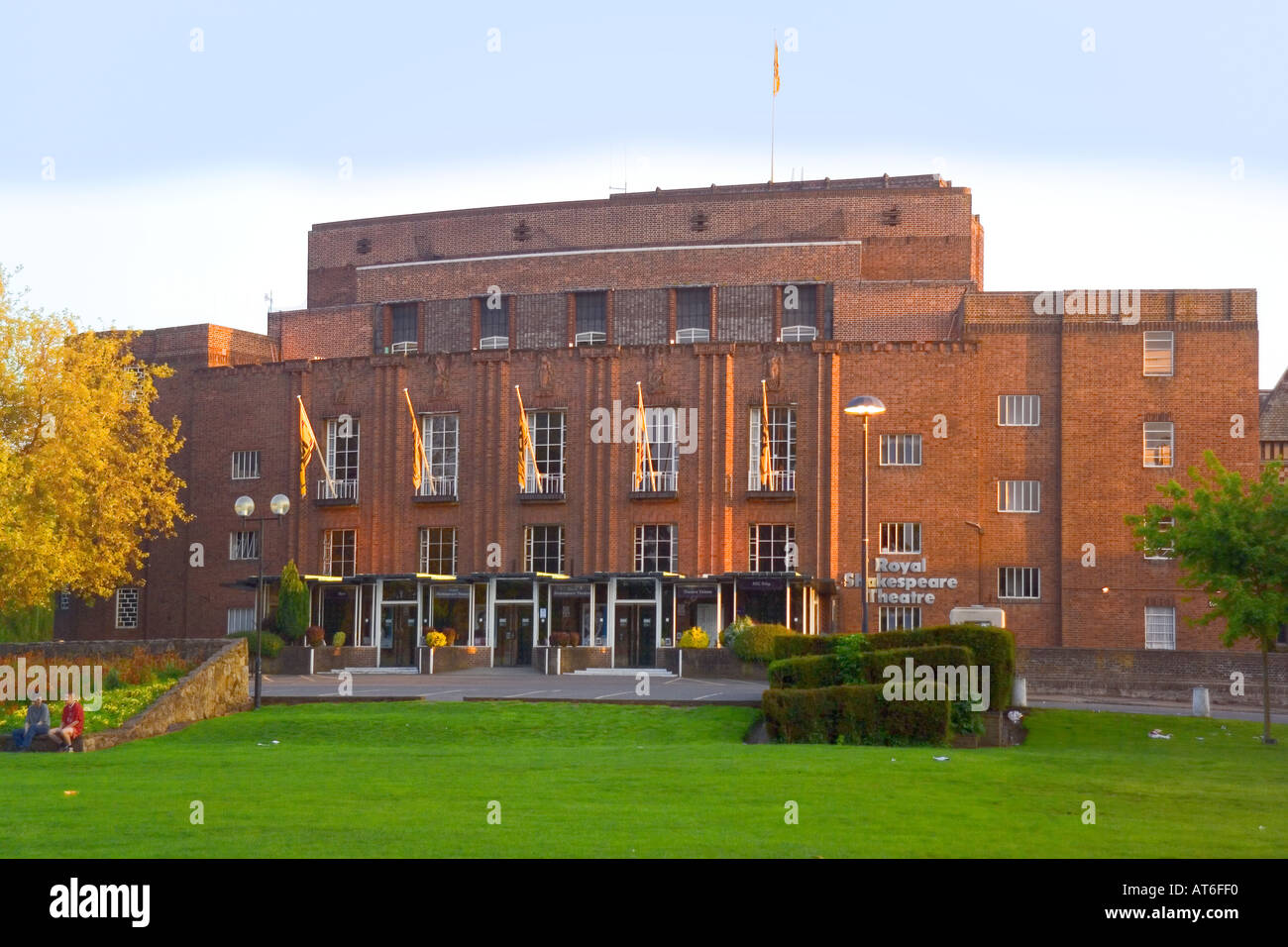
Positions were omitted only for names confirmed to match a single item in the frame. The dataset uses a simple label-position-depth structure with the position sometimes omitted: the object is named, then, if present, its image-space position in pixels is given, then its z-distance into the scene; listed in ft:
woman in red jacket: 89.30
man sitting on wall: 90.38
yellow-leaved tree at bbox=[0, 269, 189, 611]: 163.43
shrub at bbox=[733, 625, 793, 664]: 151.53
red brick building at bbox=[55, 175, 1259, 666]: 192.13
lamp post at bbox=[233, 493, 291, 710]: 113.50
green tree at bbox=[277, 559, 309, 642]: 182.80
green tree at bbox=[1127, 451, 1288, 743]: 105.91
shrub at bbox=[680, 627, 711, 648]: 173.06
